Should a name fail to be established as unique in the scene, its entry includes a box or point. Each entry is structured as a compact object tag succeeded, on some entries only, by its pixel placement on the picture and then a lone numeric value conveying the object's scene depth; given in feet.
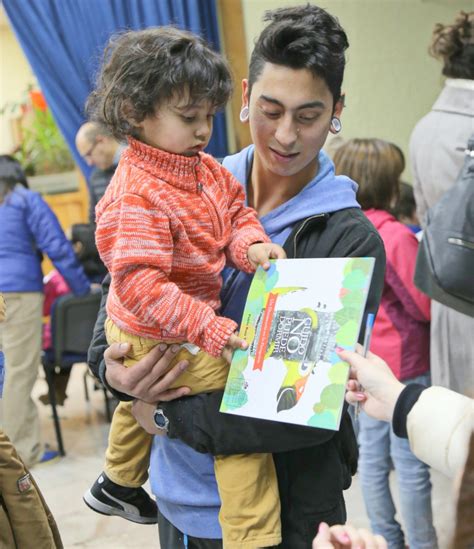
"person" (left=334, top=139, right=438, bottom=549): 7.34
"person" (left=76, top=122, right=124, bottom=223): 10.66
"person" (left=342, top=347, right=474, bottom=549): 3.23
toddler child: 3.56
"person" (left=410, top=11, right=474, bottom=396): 6.39
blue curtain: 10.85
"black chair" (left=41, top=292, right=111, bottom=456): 10.72
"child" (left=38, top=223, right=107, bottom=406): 11.02
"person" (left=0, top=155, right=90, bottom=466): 7.32
